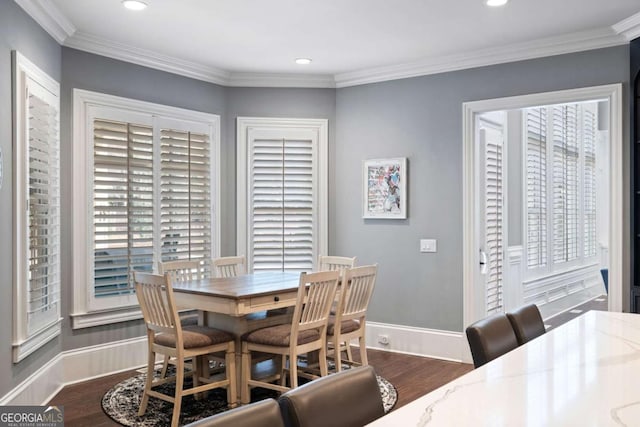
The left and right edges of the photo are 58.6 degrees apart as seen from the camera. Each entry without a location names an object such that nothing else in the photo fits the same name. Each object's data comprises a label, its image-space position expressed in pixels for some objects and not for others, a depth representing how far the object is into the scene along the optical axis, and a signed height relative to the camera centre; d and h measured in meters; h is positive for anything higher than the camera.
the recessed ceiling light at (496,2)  3.73 +1.42
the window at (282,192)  5.75 +0.27
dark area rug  3.62 -1.27
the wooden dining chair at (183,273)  4.42 -0.48
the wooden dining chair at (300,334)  3.65 -0.77
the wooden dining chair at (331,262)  5.05 -0.39
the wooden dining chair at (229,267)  5.05 -0.44
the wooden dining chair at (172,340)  3.47 -0.78
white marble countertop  1.34 -0.47
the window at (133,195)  4.57 +0.21
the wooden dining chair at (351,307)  4.05 -0.65
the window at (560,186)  6.77 +0.43
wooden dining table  3.66 -0.55
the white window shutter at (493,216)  5.17 +0.02
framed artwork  5.42 +0.29
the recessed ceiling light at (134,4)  3.77 +1.44
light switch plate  5.25 -0.25
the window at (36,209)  3.56 +0.07
